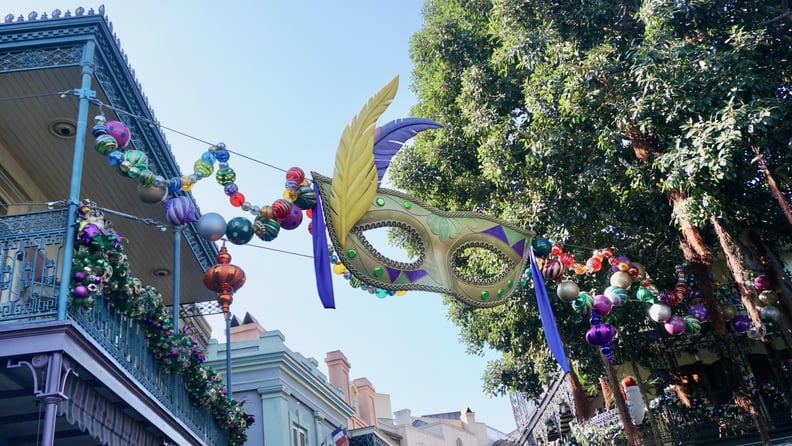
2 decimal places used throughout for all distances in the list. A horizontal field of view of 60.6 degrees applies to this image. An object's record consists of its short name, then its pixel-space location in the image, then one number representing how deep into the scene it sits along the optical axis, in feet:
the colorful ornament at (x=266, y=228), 25.80
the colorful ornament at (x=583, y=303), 31.65
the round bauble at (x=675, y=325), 33.42
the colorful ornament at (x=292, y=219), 26.03
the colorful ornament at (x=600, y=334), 33.09
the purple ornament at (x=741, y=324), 39.74
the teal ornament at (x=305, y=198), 26.00
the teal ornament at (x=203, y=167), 25.96
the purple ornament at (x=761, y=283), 35.63
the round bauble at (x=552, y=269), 31.32
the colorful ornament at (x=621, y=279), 32.63
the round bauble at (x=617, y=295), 32.37
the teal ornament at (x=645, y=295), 33.24
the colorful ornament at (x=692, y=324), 34.02
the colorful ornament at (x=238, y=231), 25.62
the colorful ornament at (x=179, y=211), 25.54
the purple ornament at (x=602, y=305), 32.09
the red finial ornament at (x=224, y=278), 28.50
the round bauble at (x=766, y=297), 35.40
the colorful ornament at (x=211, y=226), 25.36
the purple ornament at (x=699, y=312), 36.14
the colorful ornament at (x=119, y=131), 24.30
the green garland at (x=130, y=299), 20.81
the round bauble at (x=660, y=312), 33.12
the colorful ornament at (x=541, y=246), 30.66
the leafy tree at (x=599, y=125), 33.50
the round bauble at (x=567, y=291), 31.24
